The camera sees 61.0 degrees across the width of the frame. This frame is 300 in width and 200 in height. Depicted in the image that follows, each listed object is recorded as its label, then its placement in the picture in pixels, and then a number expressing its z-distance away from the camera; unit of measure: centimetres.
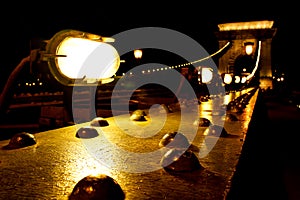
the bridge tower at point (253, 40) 2809
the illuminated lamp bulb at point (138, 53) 1452
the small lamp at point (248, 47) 1827
